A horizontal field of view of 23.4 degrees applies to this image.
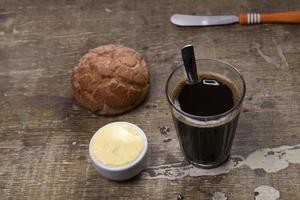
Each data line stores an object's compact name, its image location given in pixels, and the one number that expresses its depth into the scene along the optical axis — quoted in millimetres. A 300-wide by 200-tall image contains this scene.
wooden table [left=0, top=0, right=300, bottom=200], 702
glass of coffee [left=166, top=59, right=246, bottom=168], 665
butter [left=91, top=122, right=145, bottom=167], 691
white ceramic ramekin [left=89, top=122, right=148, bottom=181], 687
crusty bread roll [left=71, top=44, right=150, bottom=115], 750
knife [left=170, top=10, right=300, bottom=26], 832
